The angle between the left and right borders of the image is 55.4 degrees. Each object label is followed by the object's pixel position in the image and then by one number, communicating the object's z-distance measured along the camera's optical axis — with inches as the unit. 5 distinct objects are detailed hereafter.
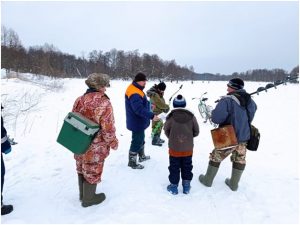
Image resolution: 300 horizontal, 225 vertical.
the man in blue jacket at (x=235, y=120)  175.9
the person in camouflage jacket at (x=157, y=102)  270.7
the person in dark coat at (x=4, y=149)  145.7
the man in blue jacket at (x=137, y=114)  194.2
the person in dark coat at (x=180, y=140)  172.6
